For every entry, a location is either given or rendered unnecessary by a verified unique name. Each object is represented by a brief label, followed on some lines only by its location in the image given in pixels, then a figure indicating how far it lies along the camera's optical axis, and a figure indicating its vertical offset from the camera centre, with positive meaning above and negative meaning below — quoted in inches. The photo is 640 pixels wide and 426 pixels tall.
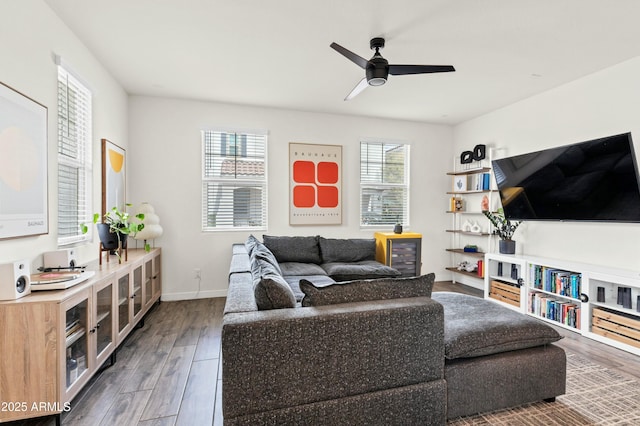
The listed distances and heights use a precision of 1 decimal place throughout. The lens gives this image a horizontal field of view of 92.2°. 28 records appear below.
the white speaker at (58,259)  87.0 -13.9
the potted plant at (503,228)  162.4 -8.0
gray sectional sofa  55.6 -29.6
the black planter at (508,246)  161.9 -17.2
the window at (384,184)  202.7 +19.6
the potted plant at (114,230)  111.5 -7.2
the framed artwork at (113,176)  126.8 +15.2
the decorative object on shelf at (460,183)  199.1 +19.7
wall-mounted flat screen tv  114.0 +13.8
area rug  71.3 -47.8
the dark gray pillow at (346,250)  165.6 -20.3
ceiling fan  98.7 +47.4
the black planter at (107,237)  111.2 -9.9
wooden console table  65.7 -31.6
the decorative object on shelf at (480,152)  184.7 +37.3
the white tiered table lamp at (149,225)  149.7 -6.9
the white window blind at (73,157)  98.6 +18.4
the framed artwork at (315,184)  186.1 +17.4
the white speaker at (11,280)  65.5 -15.1
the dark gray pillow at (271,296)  63.8 -17.5
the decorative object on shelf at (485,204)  182.2 +5.8
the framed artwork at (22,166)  72.4 +11.3
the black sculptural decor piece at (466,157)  192.9 +36.0
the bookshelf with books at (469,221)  185.3 -5.2
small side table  174.2 -22.2
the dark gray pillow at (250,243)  132.4 -14.5
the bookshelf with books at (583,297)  110.7 -34.3
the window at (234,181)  174.9 +17.8
